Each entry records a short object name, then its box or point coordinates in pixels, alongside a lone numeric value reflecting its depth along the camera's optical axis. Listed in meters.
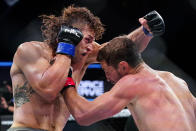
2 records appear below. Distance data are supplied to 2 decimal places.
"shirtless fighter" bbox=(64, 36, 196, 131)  3.05
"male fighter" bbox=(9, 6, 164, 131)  3.10
